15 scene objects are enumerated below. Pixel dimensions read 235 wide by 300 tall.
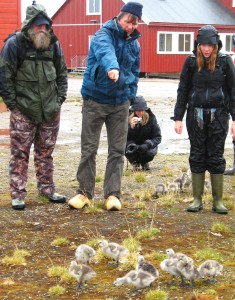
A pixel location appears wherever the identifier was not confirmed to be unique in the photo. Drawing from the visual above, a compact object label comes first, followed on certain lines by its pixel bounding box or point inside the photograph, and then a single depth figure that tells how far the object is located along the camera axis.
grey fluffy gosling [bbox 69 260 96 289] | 5.47
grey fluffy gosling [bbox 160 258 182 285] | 5.52
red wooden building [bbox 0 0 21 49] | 24.80
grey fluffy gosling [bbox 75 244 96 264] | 5.99
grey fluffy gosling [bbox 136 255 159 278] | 5.38
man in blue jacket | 7.92
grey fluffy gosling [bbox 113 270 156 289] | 5.32
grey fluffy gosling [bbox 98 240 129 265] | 6.08
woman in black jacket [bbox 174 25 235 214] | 7.90
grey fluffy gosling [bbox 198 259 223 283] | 5.59
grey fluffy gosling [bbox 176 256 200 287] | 5.49
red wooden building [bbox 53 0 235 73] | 48.66
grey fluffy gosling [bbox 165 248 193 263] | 5.56
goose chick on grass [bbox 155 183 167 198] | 9.27
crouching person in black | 11.36
